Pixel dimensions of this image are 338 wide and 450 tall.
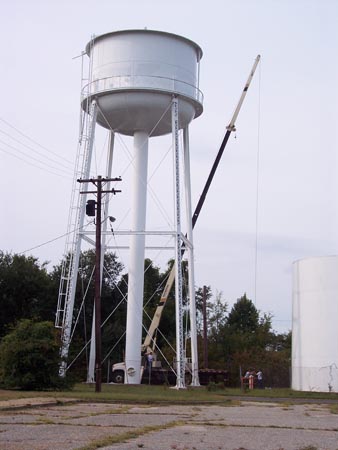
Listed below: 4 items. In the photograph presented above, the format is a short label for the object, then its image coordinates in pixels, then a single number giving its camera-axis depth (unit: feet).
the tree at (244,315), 254.68
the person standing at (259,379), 137.60
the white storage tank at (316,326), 127.34
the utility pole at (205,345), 156.17
